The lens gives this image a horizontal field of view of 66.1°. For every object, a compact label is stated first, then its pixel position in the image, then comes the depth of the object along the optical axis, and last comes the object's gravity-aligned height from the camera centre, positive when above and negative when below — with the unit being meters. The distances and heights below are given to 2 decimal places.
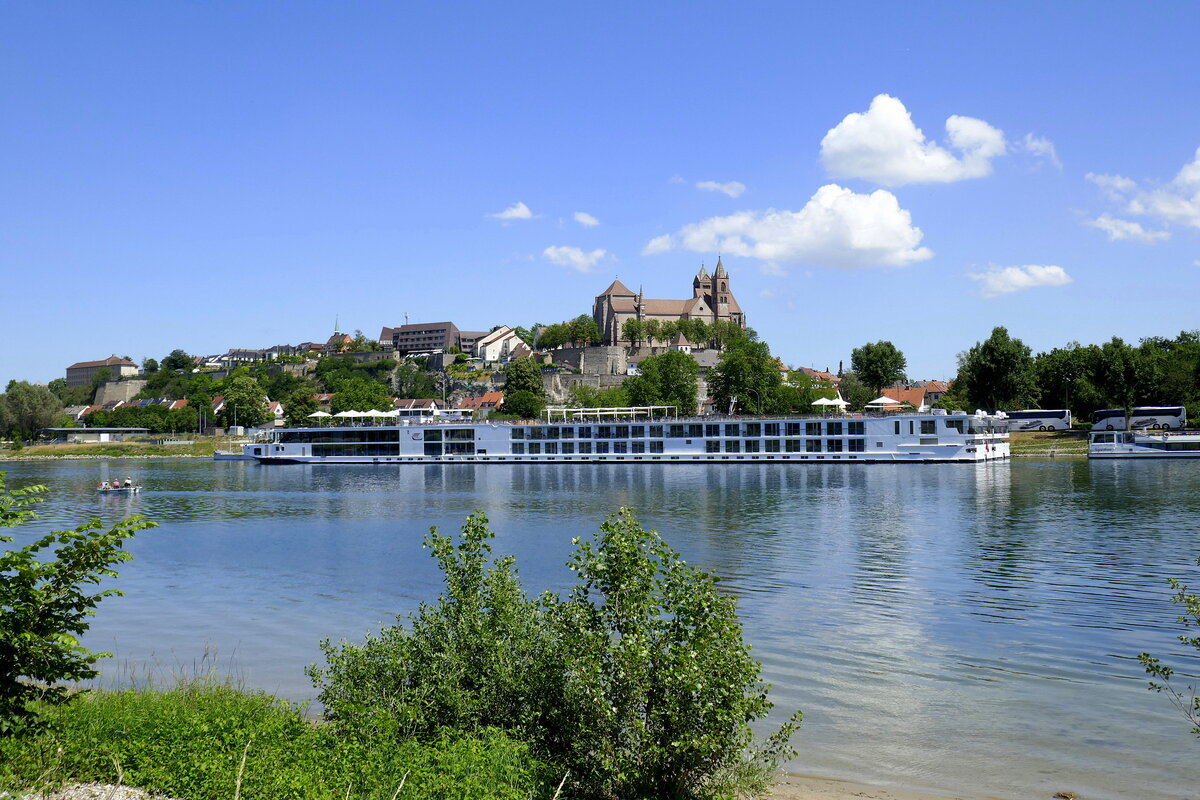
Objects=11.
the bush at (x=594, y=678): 10.26 -3.12
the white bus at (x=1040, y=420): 104.94 -0.22
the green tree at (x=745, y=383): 110.50 +4.77
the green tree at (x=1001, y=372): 103.56 +5.27
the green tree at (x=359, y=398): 140.88 +4.50
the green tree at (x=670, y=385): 119.12 +5.01
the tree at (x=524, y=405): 122.50 +2.65
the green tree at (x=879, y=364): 124.62 +7.62
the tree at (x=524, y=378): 130.12 +6.60
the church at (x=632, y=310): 186.62 +23.76
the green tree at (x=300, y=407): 126.62 +2.94
